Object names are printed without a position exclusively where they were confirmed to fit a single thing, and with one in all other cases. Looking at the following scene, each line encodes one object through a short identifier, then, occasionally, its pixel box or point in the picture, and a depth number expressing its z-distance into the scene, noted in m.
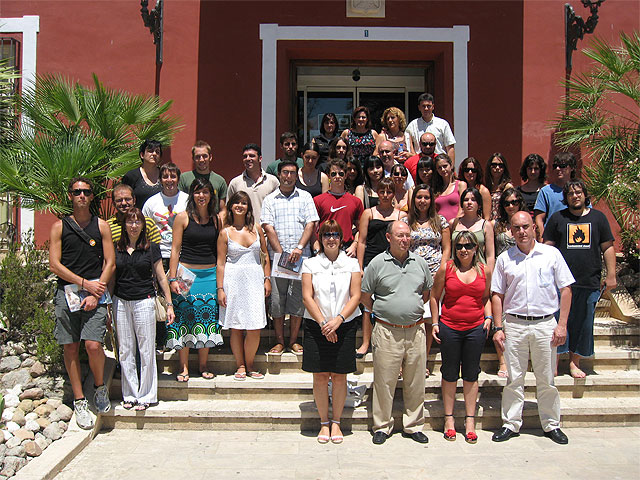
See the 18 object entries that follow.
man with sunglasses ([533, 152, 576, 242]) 6.28
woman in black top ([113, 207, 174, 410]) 5.52
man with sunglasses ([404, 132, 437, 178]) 7.02
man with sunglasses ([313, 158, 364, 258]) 6.18
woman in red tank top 5.27
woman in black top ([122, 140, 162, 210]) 6.32
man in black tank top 5.30
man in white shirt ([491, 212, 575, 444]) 5.25
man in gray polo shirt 5.18
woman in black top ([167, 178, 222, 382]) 5.79
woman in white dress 5.81
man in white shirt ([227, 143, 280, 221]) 6.72
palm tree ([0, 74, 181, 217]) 5.73
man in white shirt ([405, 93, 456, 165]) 7.73
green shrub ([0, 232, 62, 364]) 6.54
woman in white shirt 5.17
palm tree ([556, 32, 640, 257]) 6.77
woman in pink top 6.24
